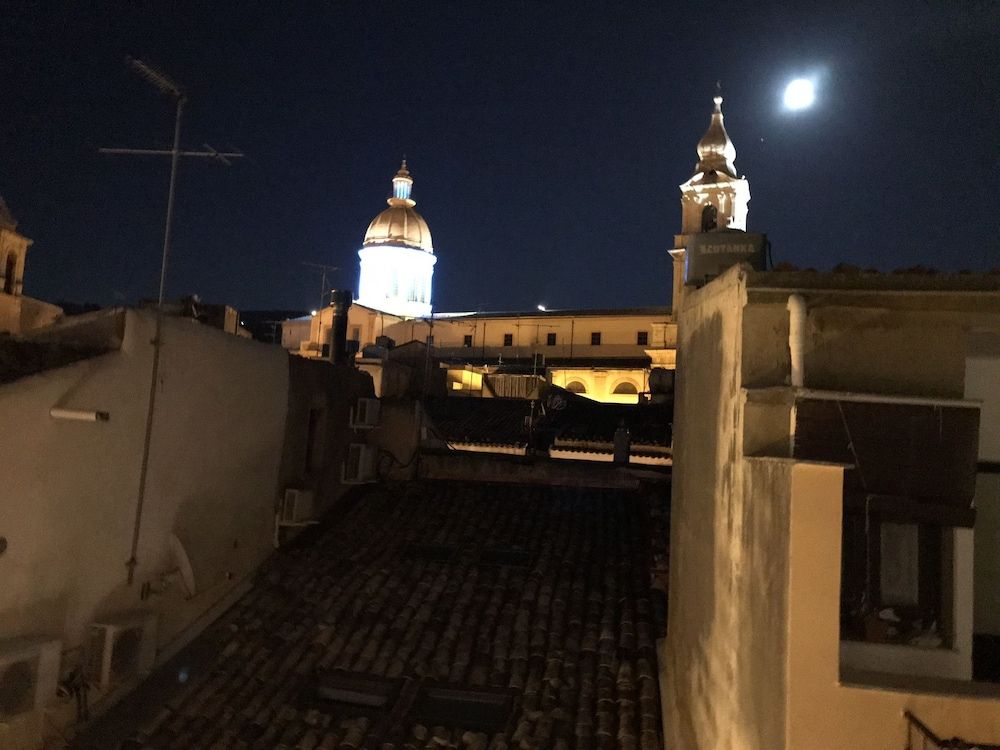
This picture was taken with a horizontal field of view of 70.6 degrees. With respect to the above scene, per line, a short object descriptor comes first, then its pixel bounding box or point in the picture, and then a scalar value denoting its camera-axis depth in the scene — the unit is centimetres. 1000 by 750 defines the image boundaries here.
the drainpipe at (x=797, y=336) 367
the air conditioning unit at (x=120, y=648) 605
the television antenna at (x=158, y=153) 652
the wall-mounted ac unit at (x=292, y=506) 926
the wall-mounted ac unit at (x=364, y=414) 1138
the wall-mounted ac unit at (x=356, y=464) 1127
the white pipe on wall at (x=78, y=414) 552
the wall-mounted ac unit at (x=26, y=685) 518
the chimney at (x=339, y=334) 1219
